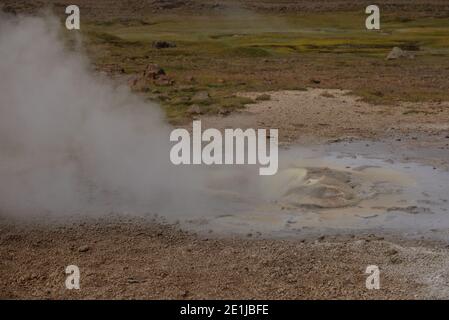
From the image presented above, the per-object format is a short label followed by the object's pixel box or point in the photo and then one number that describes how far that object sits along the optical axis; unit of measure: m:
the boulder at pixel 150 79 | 24.28
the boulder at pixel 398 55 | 38.16
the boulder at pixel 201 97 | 20.88
